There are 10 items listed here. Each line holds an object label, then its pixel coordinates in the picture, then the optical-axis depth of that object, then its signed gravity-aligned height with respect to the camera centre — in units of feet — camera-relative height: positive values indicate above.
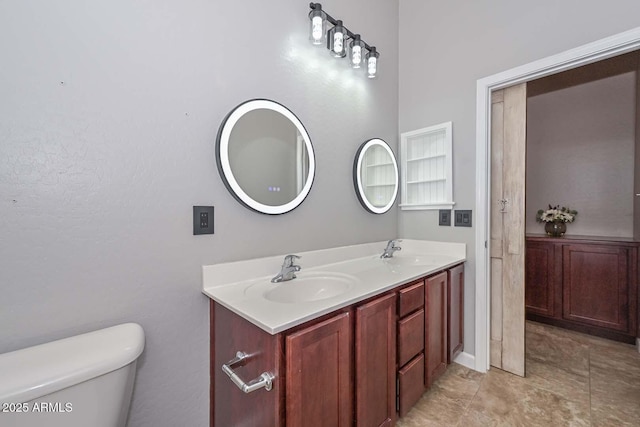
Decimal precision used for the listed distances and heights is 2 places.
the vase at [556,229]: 8.37 -0.61
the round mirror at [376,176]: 5.87 +0.83
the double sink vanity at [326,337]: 2.66 -1.60
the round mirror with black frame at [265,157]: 3.90 +0.89
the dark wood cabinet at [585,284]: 6.79 -2.11
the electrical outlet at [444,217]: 6.23 -0.17
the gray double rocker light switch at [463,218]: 5.91 -0.18
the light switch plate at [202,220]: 3.58 -0.13
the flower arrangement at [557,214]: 8.41 -0.14
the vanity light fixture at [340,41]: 4.66 +3.40
